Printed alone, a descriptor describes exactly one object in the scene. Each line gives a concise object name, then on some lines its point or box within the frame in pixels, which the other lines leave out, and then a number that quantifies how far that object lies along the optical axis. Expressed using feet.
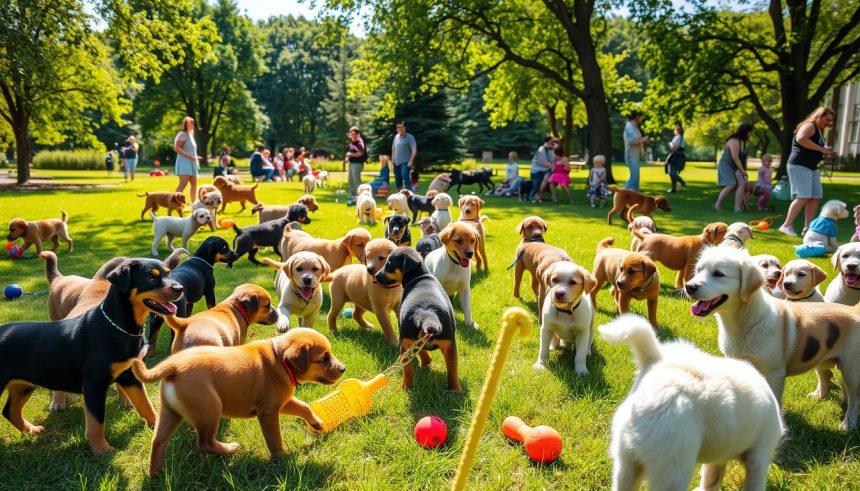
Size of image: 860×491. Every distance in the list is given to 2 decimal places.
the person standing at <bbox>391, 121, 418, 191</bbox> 57.82
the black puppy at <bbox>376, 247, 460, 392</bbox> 13.70
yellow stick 5.97
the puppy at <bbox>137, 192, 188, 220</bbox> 44.70
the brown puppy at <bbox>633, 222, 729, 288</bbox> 24.39
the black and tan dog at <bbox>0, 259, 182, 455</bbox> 11.08
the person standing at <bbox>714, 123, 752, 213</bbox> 50.52
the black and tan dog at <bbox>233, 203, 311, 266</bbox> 29.66
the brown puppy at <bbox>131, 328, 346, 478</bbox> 10.05
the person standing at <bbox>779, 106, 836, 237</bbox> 32.58
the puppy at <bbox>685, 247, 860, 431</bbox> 12.31
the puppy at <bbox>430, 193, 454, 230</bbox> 33.72
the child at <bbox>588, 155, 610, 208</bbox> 58.85
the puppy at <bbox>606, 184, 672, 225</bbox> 43.62
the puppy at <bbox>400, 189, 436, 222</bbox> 43.45
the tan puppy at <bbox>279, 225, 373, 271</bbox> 23.30
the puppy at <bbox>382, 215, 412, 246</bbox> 26.09
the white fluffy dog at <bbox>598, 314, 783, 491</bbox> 7.47
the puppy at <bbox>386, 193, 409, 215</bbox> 40.19
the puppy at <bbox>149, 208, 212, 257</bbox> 33.17
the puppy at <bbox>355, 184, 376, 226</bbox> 42.88
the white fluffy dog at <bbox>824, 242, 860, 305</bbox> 16.08
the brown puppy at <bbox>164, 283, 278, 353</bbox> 12.84
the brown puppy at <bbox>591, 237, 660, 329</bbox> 18.13
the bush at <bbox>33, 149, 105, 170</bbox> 141.08
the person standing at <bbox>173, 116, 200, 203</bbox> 47.26
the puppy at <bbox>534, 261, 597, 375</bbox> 15.38
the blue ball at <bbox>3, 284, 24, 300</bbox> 22.40
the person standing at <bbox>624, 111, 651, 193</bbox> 56.49
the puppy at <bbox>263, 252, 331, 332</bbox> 17.79
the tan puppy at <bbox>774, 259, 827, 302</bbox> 16.30
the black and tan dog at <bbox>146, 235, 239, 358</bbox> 16.89
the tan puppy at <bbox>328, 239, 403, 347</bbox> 17.76
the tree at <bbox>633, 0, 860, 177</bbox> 64.34
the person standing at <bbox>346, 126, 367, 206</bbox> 59.77
